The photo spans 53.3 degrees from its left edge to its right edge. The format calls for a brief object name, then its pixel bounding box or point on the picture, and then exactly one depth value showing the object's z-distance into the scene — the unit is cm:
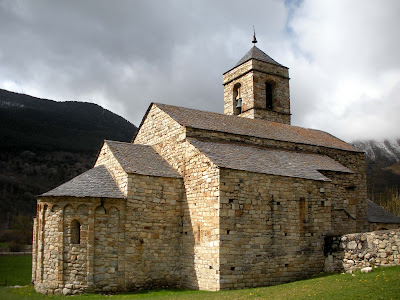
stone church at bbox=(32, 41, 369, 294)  1352
